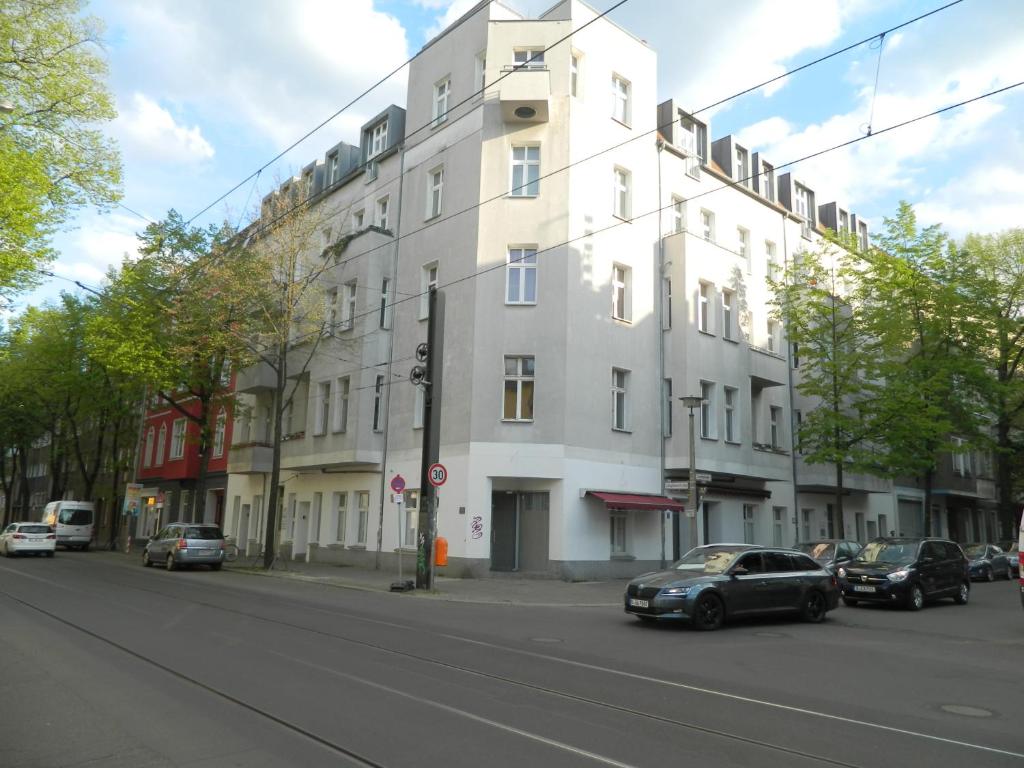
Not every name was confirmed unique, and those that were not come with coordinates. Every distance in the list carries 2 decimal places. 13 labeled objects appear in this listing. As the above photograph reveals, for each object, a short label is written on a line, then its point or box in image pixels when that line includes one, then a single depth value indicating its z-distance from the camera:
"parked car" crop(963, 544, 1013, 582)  30.87
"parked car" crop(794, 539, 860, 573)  22.14
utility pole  20.36
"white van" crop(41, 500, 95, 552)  43.28
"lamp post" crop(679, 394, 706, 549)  20.81
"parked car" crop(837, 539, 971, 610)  18.41
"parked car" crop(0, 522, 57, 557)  34.38
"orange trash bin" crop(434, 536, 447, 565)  20.28
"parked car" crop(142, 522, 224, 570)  28.12
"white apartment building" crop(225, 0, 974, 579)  25.05
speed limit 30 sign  20.12
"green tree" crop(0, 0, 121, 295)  16.19
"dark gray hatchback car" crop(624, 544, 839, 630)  13.63
